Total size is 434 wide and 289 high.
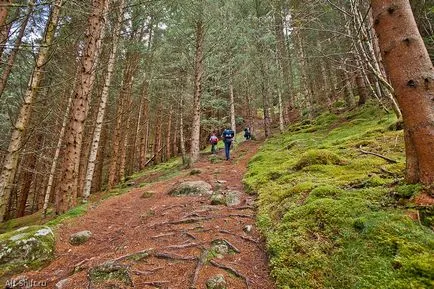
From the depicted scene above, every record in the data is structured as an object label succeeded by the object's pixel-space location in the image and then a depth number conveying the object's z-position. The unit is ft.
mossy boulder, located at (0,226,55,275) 12.55
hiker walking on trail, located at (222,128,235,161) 39.88
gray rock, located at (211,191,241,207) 18.71
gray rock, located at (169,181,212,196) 22.59
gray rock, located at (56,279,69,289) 10.96
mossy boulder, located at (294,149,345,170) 19.30
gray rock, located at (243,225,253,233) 13.94
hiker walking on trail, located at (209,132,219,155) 48.33
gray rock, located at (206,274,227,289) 9.71
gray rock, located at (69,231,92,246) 15.89
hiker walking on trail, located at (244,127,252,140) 64.88
